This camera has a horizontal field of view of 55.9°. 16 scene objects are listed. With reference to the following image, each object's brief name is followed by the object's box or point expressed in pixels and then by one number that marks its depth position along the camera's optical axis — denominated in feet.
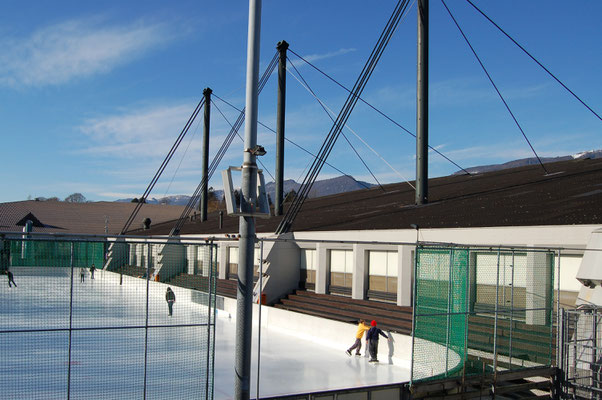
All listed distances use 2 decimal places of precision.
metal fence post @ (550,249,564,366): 49.22
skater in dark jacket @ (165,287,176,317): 67.21
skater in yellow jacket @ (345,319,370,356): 60.68
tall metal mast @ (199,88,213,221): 169.48
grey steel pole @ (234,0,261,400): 28.37
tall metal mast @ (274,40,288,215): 130.11
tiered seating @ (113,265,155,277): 89.80
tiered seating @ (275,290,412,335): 69.15
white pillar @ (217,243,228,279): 115.55
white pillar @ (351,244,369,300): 80.94
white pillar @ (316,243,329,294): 89.76
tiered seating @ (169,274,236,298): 96.02
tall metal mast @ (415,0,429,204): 88.28
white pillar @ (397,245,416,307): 72.28
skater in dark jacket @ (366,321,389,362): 57.57
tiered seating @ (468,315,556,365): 50.39
